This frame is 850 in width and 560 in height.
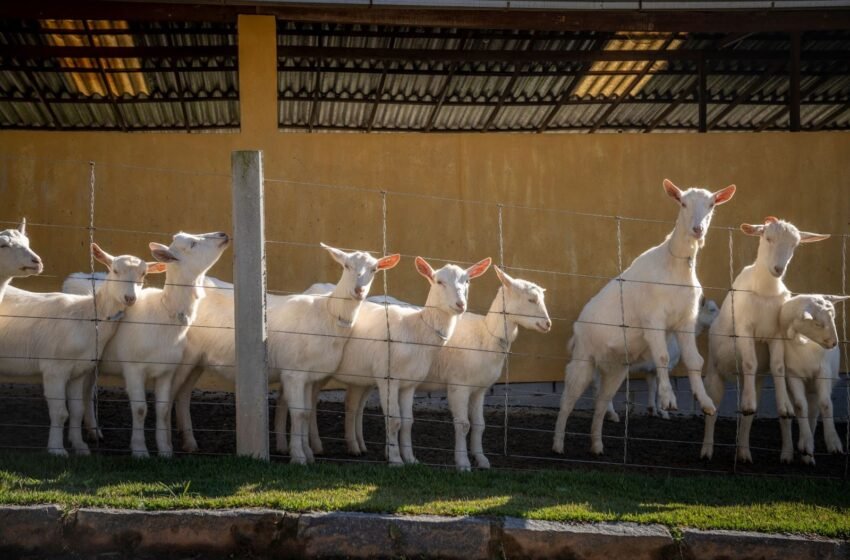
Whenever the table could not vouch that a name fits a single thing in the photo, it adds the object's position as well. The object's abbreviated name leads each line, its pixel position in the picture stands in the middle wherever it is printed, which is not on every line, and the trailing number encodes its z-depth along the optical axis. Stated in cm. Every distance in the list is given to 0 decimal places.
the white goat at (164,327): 1010
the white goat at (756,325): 1116
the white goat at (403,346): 1040
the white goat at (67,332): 988
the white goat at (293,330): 1035
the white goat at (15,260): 970
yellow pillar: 1298
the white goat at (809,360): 1109
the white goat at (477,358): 1075
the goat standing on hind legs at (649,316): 1074
